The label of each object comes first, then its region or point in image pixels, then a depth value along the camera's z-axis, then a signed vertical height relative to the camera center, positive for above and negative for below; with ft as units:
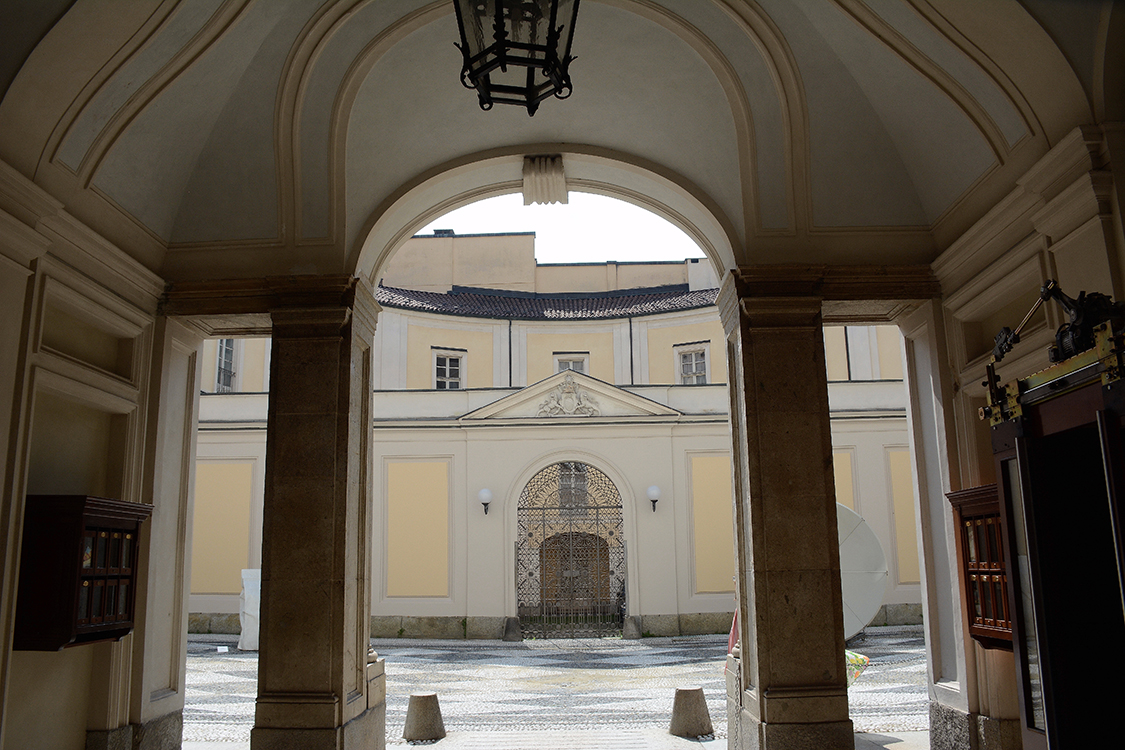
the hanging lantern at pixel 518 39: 13.79 +7.96
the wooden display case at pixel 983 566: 20.10 -0.48
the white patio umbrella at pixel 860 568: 37.17 -0.89
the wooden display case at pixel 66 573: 18.57 -0.30
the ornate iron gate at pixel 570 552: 68.59 -0.03
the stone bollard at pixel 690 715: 28.89 -5.28
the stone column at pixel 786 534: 21.49 +0.35
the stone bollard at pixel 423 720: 29.09 -5.30
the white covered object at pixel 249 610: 60.08 -3.58
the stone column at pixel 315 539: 21.93 +0.41
